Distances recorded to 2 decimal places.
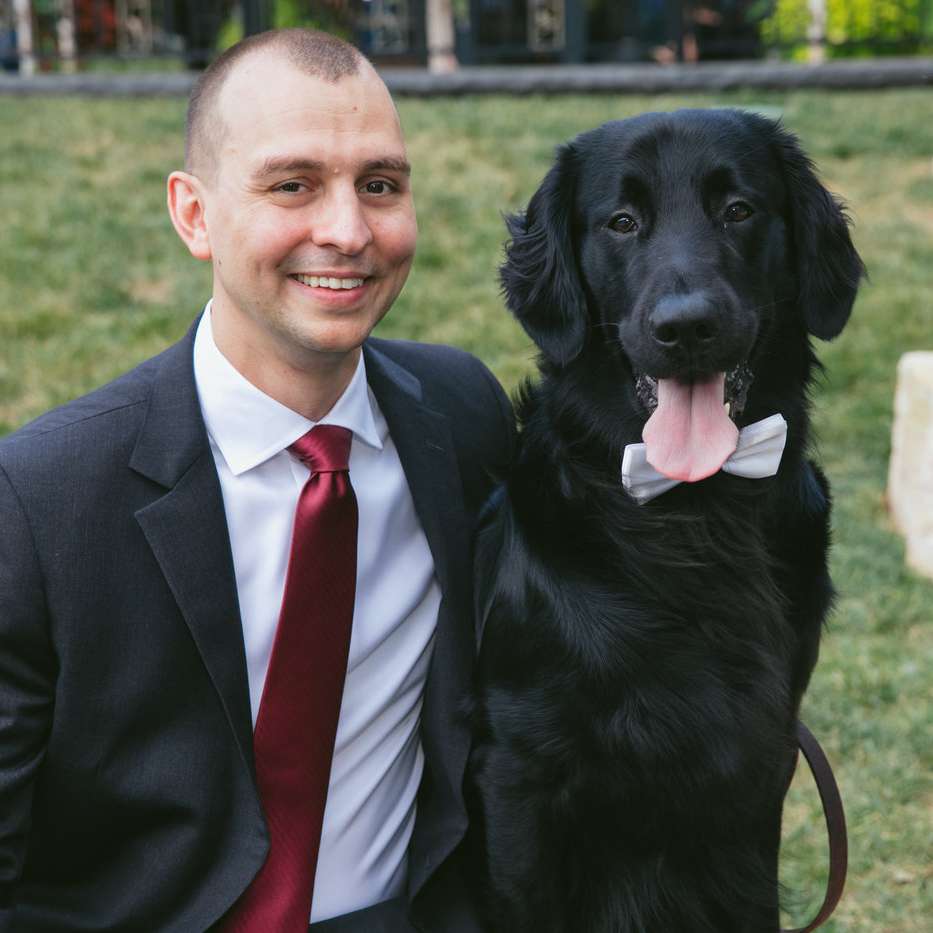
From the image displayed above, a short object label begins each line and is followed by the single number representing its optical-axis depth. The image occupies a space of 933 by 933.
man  2.02
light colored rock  4.46
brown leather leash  2.47
